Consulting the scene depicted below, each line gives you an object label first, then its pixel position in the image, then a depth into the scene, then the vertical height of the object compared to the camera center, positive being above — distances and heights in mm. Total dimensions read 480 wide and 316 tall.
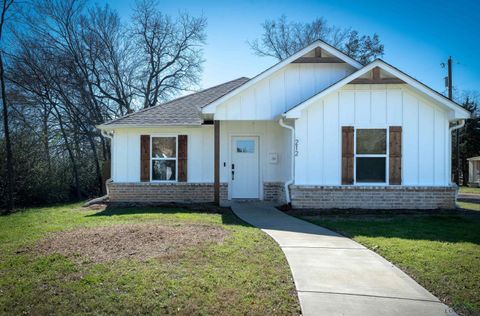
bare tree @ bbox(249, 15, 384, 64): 30375 +11656
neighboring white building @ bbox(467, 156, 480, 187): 29688 -511
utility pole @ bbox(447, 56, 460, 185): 24281 +6001
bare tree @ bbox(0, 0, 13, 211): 12696 +474
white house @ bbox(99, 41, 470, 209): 10836 +802
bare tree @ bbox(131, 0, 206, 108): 28266 +9166
